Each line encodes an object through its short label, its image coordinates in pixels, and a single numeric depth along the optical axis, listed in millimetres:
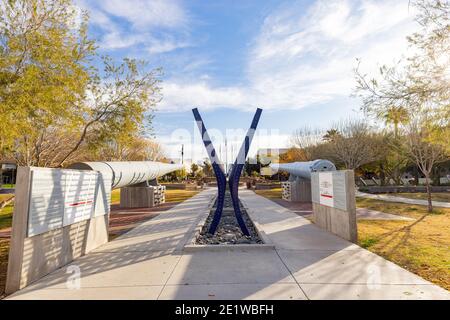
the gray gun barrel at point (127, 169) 10167
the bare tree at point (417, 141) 15750
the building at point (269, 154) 52703
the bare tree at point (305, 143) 37975
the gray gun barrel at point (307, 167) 15961
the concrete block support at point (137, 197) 17938
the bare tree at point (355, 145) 29094
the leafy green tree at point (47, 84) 6504
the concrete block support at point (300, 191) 19734
